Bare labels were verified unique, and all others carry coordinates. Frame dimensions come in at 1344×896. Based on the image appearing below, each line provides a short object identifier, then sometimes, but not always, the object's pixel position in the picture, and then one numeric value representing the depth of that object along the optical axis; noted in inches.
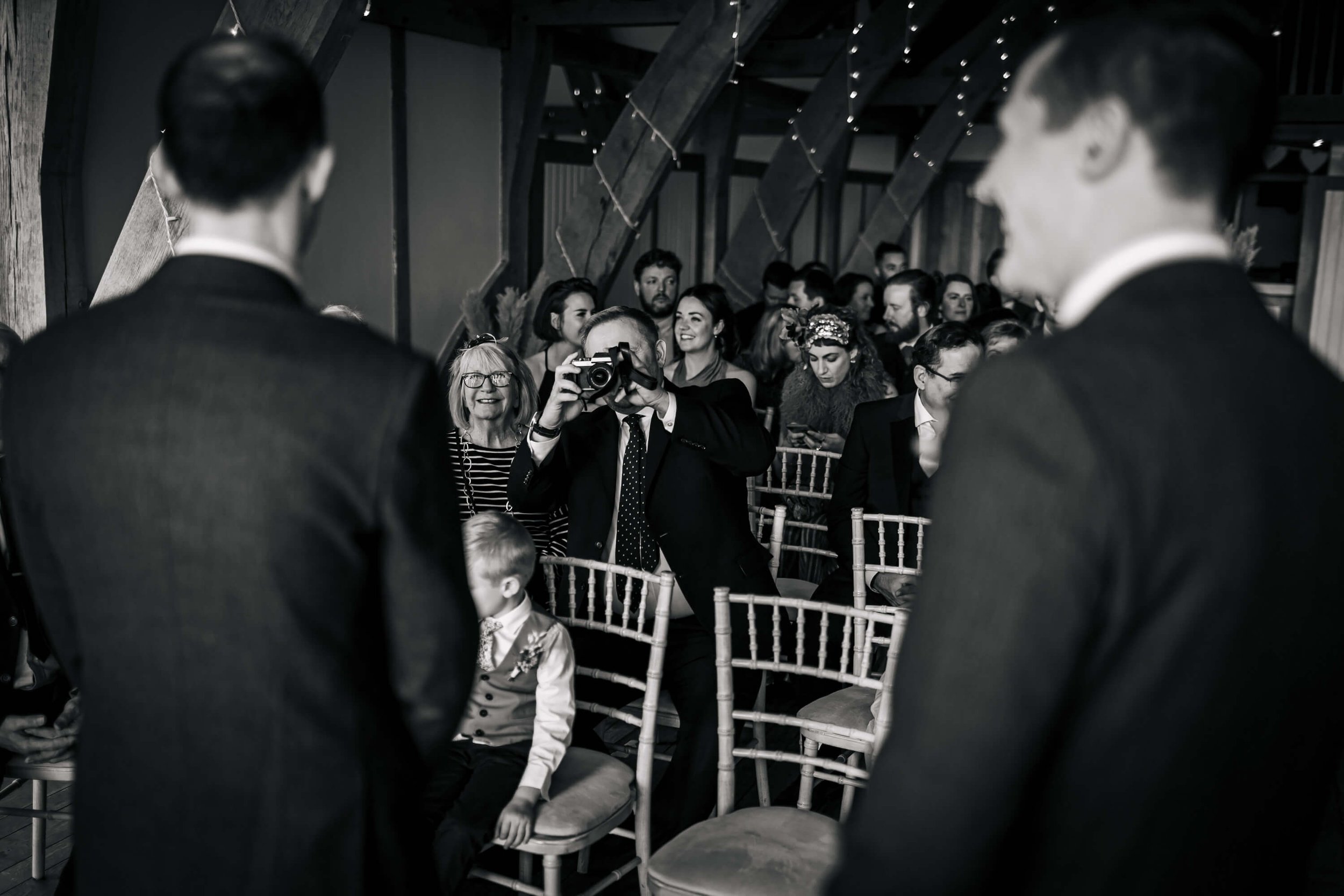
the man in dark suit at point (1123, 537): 28.8
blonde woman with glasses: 114.0
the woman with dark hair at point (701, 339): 159.0
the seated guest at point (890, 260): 303.1
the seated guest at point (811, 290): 217.8
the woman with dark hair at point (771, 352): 200.8
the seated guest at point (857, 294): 246.8
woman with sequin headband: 153.3
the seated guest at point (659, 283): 195.5
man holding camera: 101.0
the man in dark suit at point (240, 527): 39.4
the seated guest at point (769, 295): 239.3
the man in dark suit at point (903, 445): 121.6
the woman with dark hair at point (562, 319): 164.9
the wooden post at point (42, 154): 119.2
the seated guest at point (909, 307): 201.5
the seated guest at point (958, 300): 233.6
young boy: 79.9
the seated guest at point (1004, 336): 141.8
